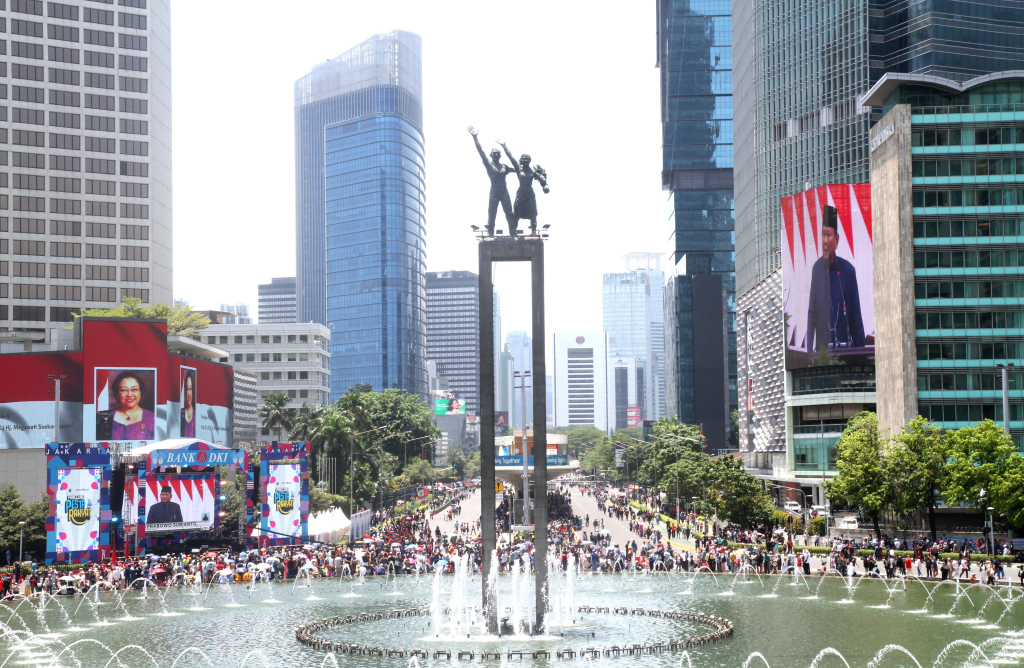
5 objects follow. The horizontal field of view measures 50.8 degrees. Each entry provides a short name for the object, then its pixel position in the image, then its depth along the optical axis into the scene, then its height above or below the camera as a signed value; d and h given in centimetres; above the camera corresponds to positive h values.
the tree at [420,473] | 14838 -787
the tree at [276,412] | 11894 +75
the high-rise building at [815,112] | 11238 +3724
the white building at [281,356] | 18238 +1062
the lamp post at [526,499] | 8838 -706
